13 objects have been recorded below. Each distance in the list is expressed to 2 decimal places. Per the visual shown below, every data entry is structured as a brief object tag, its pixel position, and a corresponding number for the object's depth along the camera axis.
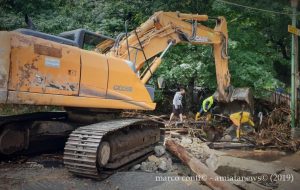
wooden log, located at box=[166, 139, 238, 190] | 5.92
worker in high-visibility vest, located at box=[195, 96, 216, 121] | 13.07
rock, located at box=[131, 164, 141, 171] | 7.16
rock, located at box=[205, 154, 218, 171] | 7.82
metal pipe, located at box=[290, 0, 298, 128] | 12.09
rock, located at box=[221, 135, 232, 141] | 11.55
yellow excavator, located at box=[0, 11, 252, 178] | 5.59
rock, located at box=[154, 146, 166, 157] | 8.32
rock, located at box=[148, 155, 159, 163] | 7.85
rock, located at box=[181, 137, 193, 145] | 9.99
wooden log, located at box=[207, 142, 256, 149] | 10.04
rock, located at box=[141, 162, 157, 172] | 7.21
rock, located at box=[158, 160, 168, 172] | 7.27
